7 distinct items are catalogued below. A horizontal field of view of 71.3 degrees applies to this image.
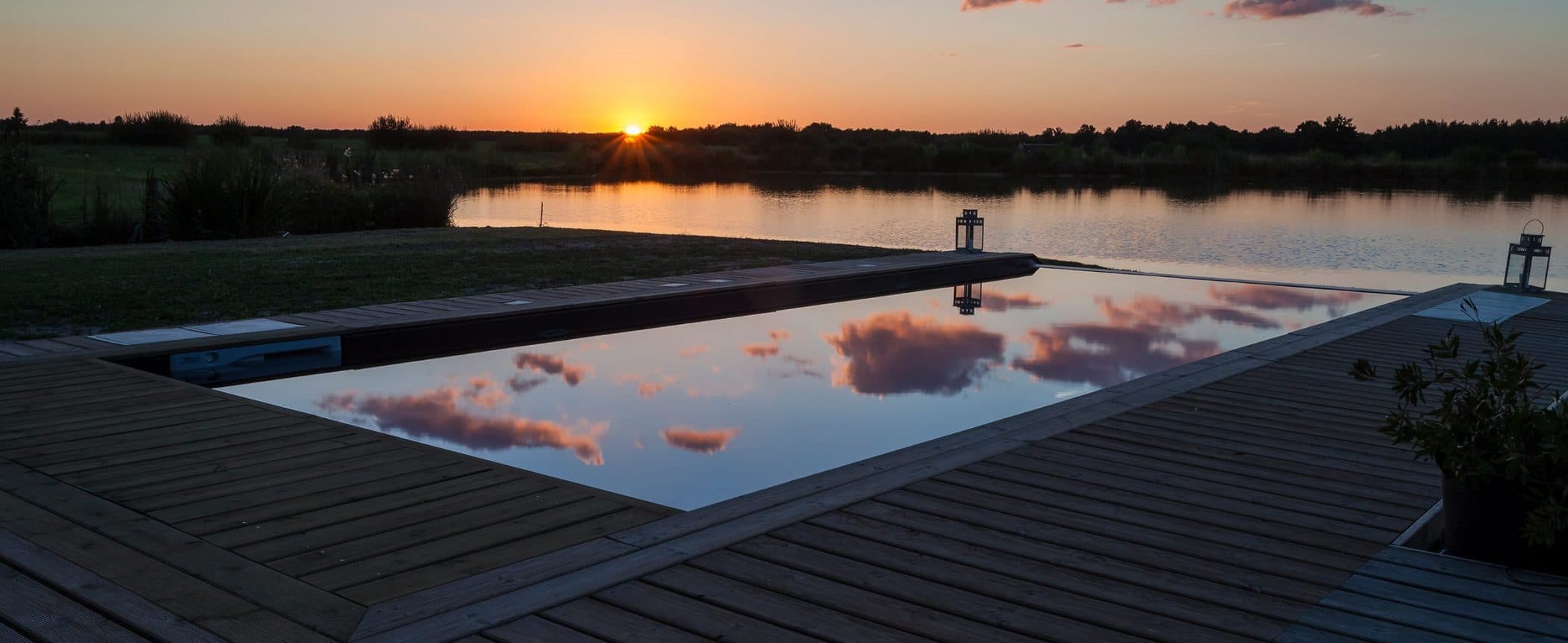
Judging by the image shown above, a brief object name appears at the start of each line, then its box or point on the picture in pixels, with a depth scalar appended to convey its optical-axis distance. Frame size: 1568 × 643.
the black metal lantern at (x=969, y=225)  10.30
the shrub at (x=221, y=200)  10.35
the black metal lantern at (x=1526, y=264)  7.46
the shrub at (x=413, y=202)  12.45
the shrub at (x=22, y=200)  9.32
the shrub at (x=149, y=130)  24.72
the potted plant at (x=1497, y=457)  2.11
